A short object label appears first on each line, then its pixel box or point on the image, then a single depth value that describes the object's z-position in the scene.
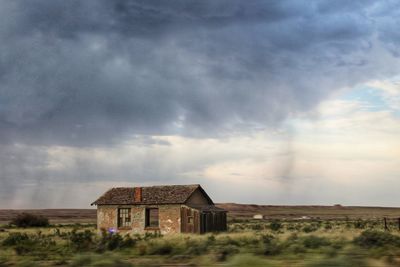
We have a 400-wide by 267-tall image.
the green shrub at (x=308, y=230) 31.98
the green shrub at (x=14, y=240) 22.53
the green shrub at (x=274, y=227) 36.34
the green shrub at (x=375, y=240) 16.77
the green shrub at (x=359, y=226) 37.12
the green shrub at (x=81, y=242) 18.91
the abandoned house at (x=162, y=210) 31.88
